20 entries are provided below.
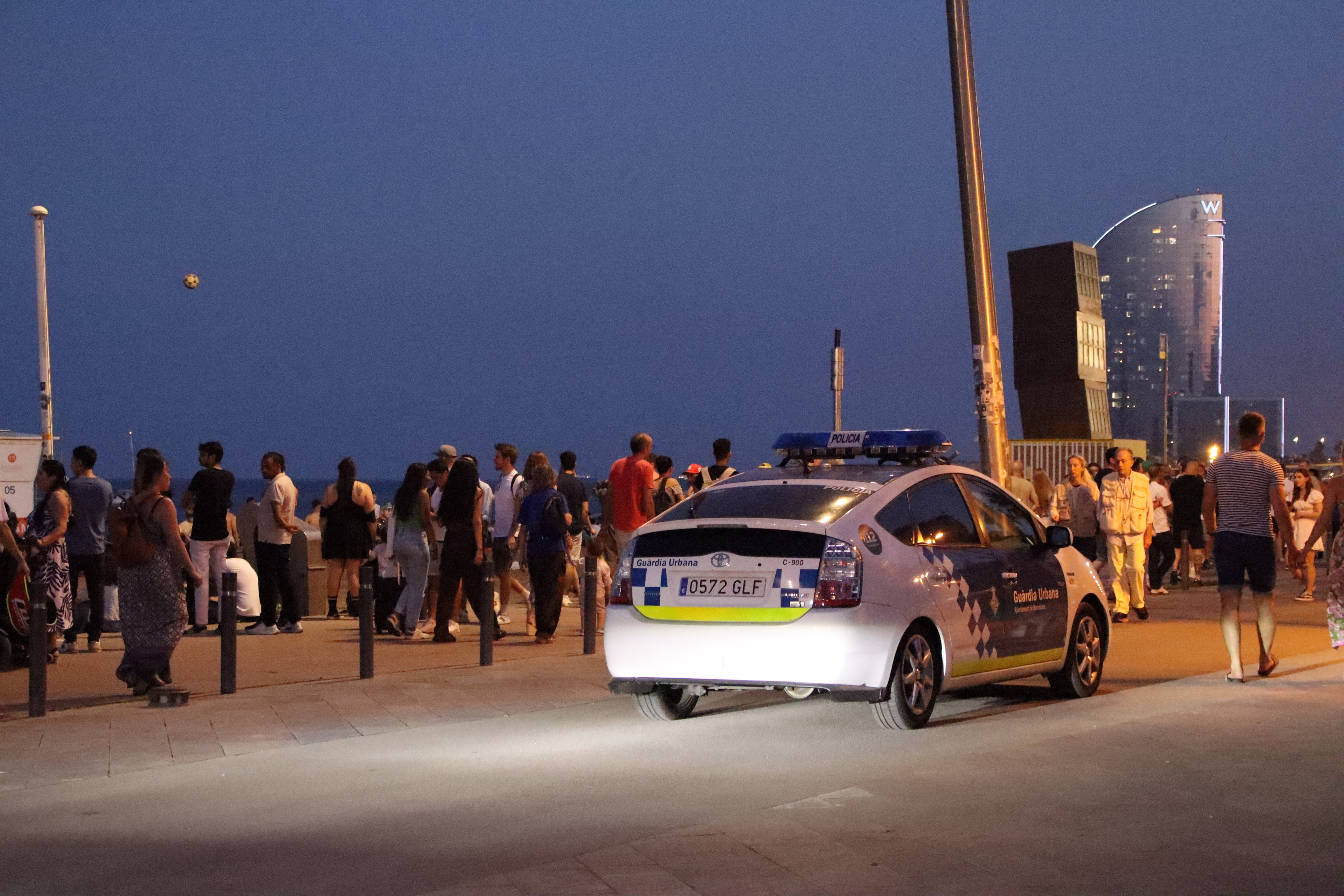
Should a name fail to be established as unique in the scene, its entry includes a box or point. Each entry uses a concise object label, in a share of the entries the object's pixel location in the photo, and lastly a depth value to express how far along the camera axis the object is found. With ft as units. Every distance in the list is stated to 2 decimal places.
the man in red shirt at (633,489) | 51.44
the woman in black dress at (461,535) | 49.78
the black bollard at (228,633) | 37.04
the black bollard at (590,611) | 46.93
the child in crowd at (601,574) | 53.31
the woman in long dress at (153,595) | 35.70
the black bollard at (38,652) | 33.42
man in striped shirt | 37.60
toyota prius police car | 29.71
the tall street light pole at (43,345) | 93.71
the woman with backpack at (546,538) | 49.49
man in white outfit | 56.39
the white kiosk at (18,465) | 101.81
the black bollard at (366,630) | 40.27
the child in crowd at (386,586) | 52.85
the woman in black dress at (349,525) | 55.16
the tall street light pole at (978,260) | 52.08
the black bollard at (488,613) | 43.47
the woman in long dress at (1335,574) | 37.70
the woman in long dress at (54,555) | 43.68
